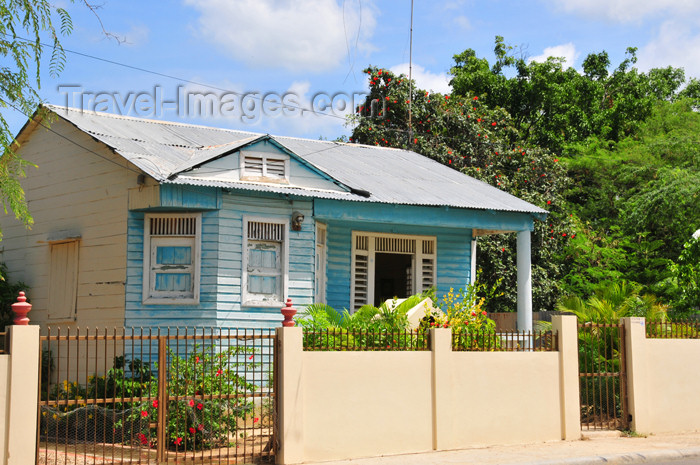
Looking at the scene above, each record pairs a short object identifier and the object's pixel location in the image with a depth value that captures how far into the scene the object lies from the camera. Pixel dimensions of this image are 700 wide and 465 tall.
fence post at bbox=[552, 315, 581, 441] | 11.87
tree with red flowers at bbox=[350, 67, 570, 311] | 23.86
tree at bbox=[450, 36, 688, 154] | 31.41
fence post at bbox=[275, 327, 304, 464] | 9.66
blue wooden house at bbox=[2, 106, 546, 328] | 13.07
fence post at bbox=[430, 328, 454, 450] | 10.83
